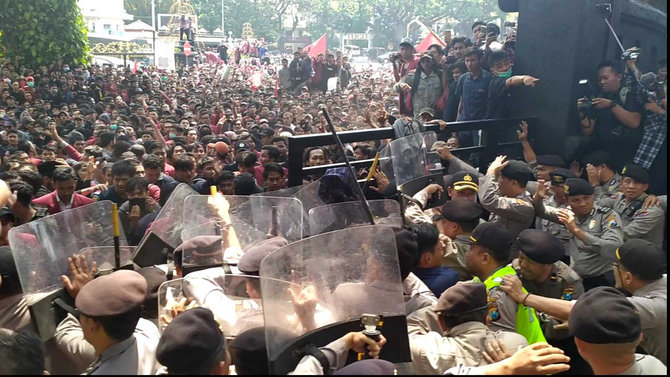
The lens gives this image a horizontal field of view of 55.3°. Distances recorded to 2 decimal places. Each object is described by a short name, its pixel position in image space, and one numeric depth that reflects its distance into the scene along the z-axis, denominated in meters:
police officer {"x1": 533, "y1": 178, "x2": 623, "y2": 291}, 4.18
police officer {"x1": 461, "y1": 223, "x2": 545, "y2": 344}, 3.15
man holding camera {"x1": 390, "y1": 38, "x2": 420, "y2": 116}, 10.39
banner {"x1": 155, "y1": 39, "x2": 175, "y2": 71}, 27.22
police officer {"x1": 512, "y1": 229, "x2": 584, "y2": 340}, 3.52
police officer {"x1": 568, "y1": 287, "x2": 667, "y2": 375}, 2.29
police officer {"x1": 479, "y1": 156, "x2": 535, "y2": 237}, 4.54
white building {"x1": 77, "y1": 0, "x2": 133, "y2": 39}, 28.72
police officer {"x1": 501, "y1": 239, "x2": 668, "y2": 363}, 3.05
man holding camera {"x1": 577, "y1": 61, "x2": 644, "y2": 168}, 5.96
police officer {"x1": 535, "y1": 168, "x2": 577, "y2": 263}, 4.77
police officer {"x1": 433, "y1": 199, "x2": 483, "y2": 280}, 4.04
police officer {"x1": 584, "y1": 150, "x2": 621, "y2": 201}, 5.34
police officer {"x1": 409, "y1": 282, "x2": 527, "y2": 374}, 2.69
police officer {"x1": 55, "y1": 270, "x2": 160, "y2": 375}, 2.55
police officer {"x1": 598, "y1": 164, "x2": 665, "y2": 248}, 4.45
